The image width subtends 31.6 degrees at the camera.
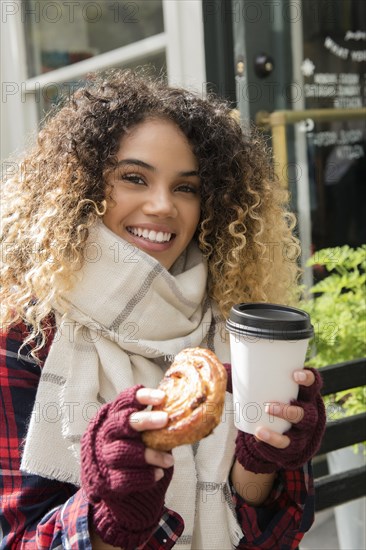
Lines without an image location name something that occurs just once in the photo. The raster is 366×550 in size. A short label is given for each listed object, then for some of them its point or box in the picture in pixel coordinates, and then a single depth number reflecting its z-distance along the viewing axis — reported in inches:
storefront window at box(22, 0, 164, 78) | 130.9
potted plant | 84.9
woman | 51.9
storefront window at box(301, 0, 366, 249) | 120.4
